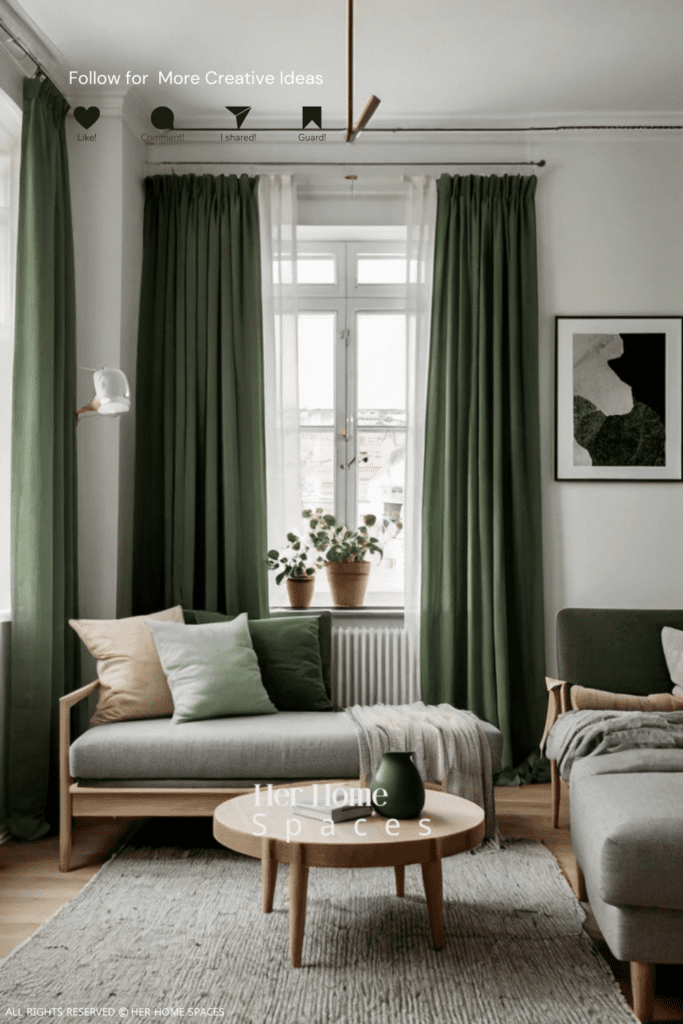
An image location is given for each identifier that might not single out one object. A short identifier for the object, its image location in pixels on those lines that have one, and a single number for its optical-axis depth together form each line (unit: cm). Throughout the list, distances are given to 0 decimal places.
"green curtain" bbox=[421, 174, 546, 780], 401
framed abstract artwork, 413
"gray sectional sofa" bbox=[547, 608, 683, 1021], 204
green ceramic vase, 238
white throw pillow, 338
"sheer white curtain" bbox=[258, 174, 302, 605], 412
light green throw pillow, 324
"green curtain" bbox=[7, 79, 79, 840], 327
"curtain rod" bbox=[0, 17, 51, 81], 314
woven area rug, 206
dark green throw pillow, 355
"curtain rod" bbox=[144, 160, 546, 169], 417
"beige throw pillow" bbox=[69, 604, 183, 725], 330
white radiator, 412
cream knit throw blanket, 308
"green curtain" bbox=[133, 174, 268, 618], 403
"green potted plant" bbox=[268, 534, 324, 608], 410
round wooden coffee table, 220
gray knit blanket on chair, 280
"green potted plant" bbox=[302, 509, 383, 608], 413
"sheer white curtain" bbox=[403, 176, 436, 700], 411
